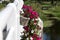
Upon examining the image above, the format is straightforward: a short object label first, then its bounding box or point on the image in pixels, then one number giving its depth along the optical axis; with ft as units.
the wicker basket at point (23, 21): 8.77
